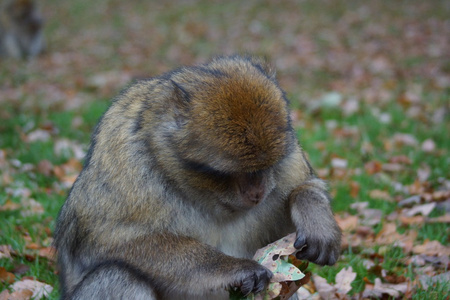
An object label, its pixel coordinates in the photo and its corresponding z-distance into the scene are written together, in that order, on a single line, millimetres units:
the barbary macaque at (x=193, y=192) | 2725
